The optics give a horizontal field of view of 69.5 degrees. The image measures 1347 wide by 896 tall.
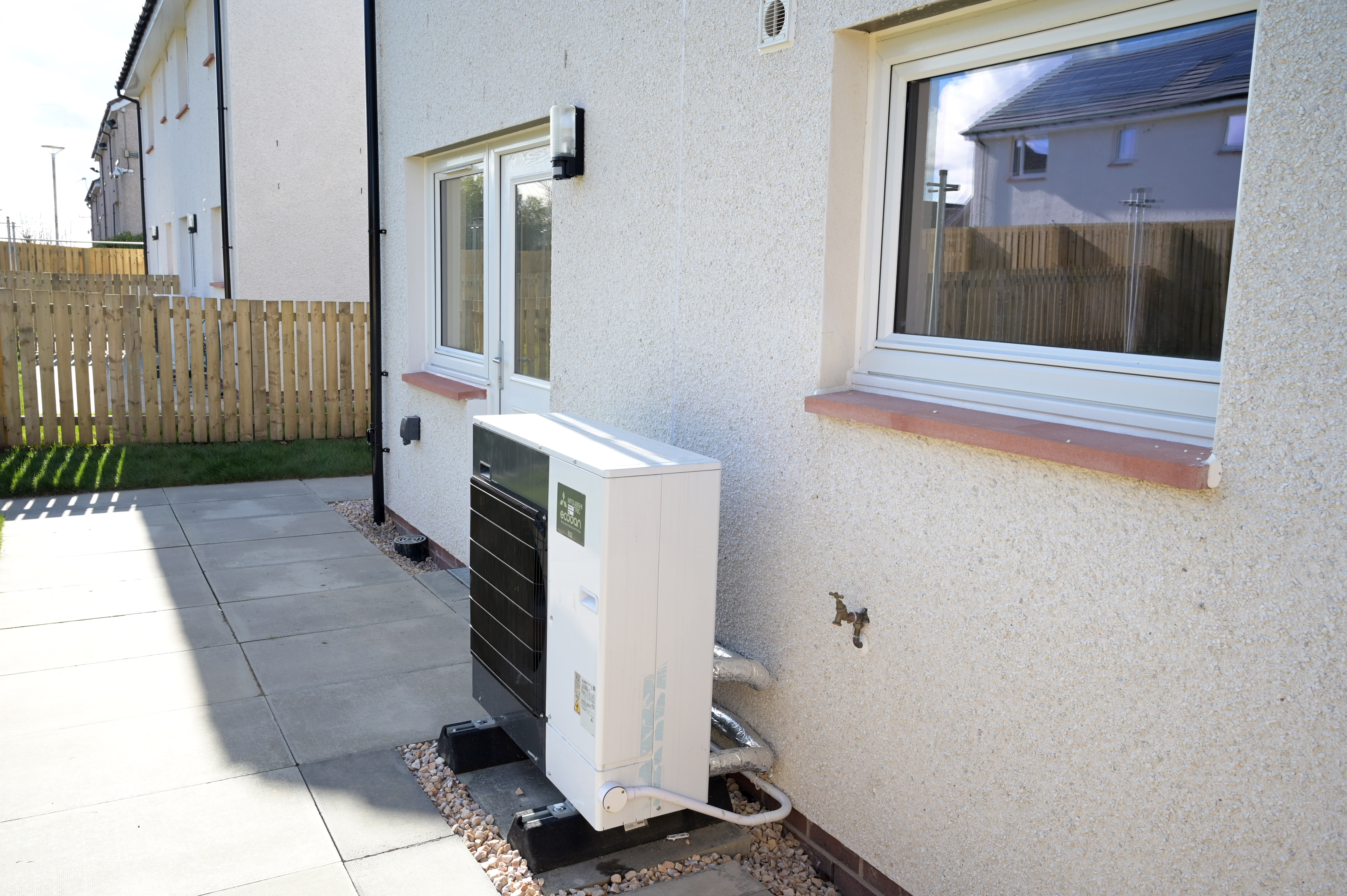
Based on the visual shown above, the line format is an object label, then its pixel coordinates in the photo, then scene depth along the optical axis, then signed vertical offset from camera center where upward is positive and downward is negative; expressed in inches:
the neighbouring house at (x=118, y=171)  1161.4 +170.5
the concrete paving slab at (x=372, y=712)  157.2 -70.9
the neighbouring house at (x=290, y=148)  487.2 +75.6
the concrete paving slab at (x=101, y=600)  211.2 -69.8
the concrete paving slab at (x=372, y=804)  130.2 -71.4
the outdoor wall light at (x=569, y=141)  169.9 +28.5
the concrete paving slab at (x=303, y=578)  232.8 -69.9
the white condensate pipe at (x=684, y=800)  114.6 -61.0
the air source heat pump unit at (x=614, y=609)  112.7 -36.7
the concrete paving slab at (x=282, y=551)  256.4 -69.5
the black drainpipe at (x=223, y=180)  486.0 +58.1
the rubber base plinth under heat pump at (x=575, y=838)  120.2 -67.3
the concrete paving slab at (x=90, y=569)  235.1 -69.5
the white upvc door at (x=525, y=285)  209.0 +4.1
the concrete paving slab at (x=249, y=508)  304.7 -68.6
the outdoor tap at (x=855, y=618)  116.7 -36.7
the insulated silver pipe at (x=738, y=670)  127.6 -47.6
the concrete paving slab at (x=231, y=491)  330.0 -68.4
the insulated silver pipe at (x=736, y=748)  128.7 -59.2
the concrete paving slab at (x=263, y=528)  280.8 -69.1
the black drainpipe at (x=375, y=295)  277.0 +1.2
